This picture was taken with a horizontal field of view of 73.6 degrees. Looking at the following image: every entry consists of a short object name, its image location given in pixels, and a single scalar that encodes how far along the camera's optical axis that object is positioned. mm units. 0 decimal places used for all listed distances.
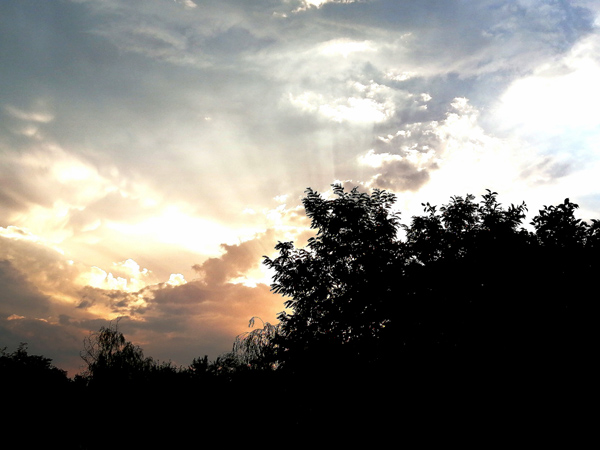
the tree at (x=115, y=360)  43281
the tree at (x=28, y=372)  39188
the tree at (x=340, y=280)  19562
